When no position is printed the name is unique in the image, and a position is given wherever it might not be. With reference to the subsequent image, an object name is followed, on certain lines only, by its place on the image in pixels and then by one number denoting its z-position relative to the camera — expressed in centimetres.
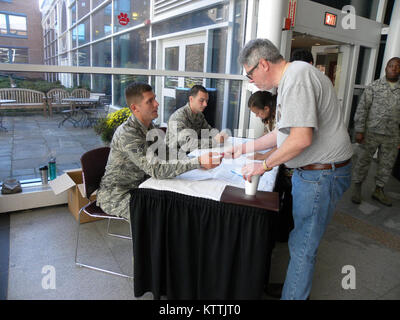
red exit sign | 450
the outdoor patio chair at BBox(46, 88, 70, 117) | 319
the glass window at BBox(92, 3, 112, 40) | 336
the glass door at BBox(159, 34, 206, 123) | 410
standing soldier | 344
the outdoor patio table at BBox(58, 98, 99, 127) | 343
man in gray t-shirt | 132
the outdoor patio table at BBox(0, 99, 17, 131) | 292
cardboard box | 279
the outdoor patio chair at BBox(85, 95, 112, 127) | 356
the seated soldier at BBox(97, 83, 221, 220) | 182
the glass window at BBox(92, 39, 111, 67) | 324
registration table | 152
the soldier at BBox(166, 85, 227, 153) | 274
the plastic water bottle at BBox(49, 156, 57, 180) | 315
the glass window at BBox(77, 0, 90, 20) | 324
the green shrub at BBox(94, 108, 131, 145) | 337
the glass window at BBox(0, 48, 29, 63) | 266
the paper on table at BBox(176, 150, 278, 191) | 183
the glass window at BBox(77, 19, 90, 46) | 326
